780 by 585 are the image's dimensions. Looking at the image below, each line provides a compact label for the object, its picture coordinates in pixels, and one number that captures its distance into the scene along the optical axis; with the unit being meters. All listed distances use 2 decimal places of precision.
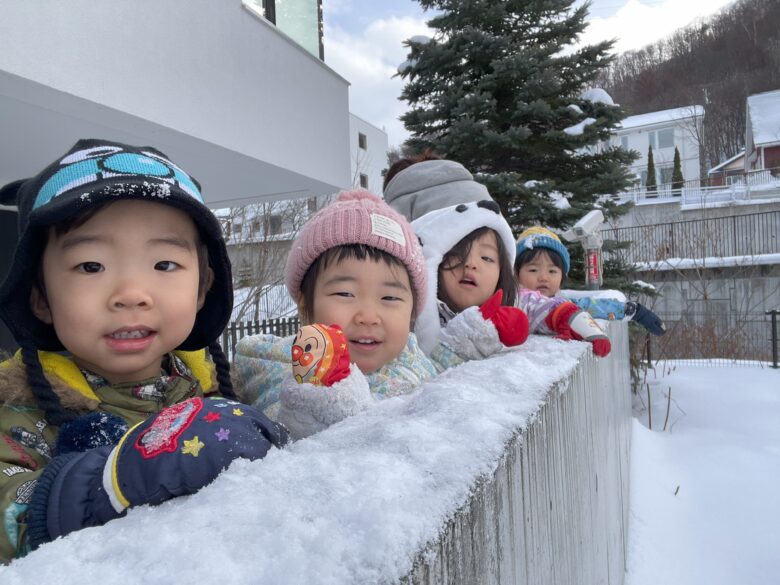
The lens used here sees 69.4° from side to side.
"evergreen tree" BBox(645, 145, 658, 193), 40.21
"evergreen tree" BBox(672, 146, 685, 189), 39.88
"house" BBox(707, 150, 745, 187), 40.35
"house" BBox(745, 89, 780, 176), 35.59
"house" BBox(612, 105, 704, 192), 45.22
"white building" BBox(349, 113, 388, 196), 31.62
